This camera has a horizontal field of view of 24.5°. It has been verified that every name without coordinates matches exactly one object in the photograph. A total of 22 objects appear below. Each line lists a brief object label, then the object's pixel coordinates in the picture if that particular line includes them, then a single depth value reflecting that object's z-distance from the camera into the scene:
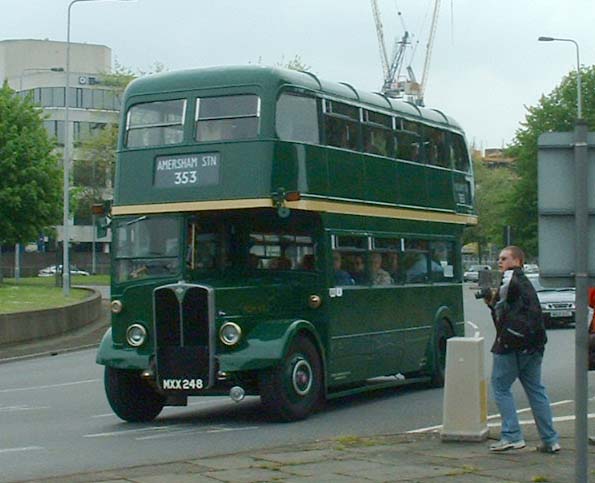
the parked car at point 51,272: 98.97
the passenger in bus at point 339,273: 17.34
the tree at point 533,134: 82.72
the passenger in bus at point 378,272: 18.78
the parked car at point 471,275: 98.07
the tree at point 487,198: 112.71
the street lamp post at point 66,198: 49.66
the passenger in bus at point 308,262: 17.00
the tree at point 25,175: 61.66
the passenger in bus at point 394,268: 19.34
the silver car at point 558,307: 36.53
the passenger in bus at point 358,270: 18.03
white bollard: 12.93
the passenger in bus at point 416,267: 20.03
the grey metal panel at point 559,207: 8.41
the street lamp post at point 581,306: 8.17
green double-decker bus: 15.70
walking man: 11.89
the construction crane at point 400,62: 122.62
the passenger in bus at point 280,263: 16.87
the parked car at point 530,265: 100.88
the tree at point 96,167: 92.88
